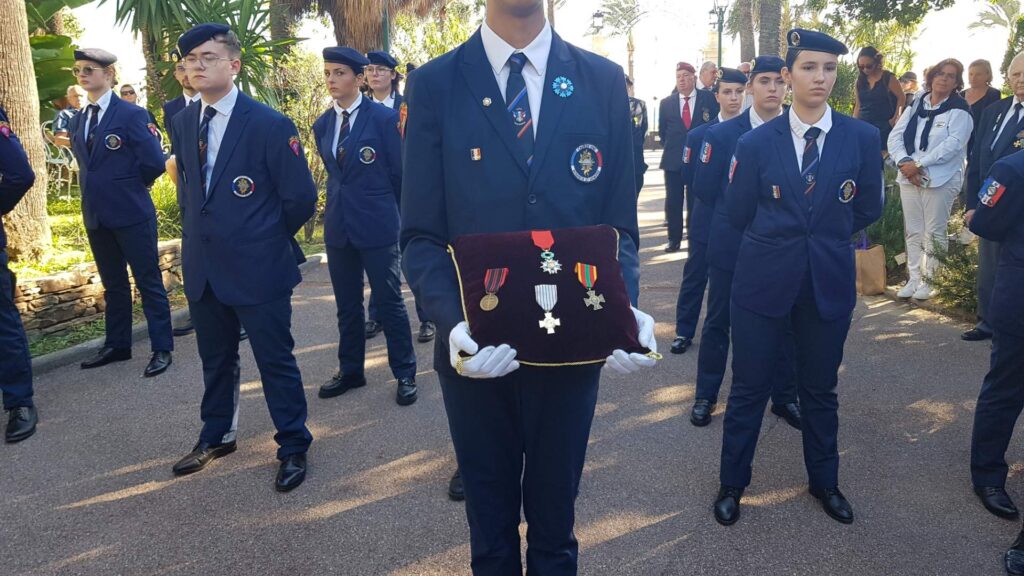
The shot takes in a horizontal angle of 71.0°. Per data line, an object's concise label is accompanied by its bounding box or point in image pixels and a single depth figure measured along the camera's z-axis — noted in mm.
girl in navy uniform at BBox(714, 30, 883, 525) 3246
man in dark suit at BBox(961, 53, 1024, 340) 5137
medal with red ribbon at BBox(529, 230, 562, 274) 1803
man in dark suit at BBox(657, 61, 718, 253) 9766
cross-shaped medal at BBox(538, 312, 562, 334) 1787
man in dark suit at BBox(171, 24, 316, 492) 3693
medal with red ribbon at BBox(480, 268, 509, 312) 1788
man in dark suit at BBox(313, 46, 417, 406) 4980
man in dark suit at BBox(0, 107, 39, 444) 4345
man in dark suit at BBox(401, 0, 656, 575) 1932
